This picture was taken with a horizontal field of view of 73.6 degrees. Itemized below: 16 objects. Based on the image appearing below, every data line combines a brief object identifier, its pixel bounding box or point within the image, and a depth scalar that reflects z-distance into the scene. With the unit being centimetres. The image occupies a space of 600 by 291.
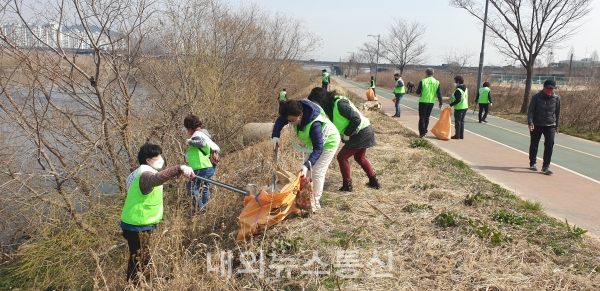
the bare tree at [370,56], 5204
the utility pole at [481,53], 1594
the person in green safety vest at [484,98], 1285
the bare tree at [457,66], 3628
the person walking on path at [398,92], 1359
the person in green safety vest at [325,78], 1927
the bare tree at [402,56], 3806
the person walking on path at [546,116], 659
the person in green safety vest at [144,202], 344
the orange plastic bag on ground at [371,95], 1591
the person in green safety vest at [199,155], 516
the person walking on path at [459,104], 944
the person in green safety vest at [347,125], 491
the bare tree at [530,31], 1425
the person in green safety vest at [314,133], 416
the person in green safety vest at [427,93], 937
